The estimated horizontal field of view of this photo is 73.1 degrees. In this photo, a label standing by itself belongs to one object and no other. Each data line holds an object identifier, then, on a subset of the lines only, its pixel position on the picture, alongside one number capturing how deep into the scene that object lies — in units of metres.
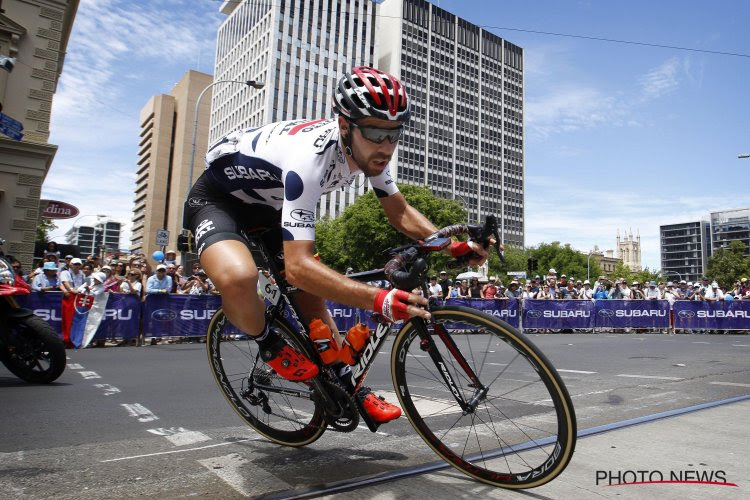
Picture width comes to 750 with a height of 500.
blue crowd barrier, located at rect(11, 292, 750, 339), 11.50
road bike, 2.21
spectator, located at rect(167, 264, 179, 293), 12.38
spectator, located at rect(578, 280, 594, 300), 18.58
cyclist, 2.31
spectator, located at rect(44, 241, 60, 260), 12.67
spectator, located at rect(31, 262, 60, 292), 10.99
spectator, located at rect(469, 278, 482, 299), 17.60
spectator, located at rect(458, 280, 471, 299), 17.14
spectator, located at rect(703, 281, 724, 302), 18.56
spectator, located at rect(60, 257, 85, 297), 10.73
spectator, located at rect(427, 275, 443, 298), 14.63
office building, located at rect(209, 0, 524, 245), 95.00
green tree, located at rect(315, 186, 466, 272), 49.25
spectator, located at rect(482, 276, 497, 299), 17.73
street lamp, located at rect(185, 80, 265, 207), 20.62
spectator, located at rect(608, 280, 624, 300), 18.56
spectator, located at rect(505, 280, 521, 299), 17.45
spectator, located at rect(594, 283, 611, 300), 18.55
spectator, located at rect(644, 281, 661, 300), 18.95
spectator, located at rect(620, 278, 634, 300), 18.77
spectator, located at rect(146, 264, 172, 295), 11.72
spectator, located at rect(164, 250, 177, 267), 12.77
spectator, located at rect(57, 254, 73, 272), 11.71
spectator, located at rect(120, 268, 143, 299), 11.54
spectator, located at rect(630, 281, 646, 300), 19.25
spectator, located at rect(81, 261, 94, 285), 12.15
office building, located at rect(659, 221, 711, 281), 177.89
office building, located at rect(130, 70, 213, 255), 118.56
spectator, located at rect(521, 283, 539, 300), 17.69
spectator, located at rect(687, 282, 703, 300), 19.09
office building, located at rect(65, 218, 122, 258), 136.00
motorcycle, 5.43
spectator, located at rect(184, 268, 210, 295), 13.02
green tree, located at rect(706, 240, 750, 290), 64.18
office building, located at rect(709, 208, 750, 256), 152.50
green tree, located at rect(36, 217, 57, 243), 46.38
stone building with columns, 20.11
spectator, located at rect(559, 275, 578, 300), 18.28
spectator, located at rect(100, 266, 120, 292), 11.32
